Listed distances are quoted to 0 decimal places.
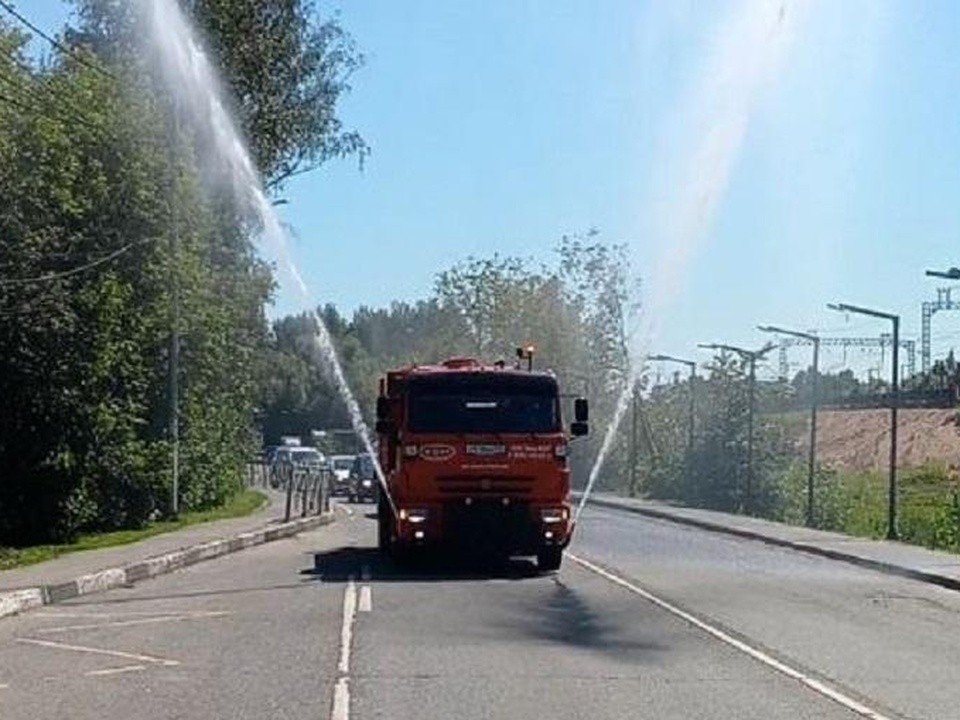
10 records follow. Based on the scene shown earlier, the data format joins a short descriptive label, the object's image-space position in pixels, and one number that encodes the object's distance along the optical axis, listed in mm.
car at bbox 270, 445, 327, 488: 71938
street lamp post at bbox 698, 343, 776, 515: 54281
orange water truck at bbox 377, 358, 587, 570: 27516
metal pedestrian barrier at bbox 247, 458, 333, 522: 46041
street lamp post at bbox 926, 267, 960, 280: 32938
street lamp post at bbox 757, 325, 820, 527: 45406
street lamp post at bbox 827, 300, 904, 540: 38719
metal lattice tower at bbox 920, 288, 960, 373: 100875
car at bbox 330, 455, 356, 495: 77869
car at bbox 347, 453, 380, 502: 71975
